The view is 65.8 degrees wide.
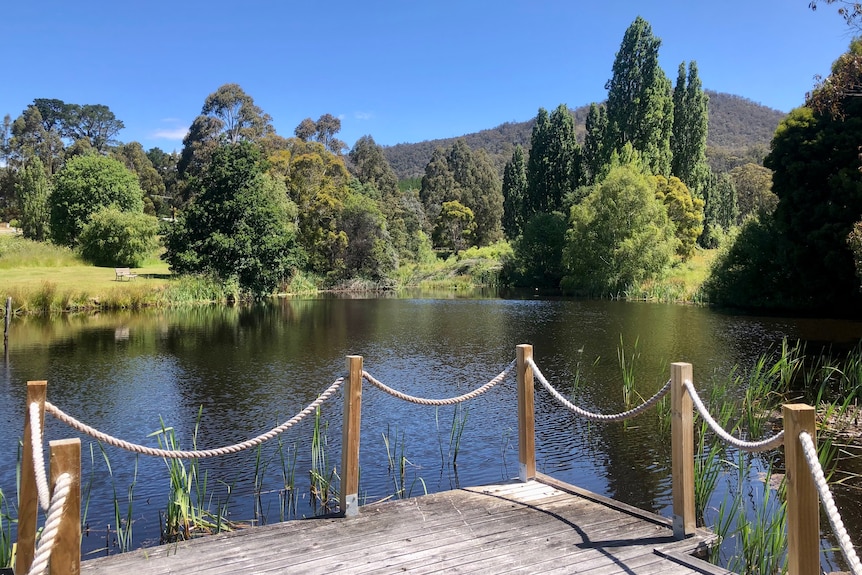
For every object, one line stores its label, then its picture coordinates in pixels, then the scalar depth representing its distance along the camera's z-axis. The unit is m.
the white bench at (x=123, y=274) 33.98
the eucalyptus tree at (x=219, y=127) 57.94
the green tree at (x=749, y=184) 74.38
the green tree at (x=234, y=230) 35.53
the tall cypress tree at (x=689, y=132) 49.88
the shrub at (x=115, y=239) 43.53
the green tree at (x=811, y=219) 25.09
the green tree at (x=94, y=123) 84.88
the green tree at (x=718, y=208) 53.94
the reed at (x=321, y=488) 6.81
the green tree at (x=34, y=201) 51.41
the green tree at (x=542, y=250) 50.09
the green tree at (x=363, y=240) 49.91
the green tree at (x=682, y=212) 45.50
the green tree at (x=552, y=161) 53.84
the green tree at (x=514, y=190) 62.66
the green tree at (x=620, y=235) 39.78
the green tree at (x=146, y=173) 69.07
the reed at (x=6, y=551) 4.56
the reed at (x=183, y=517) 5.73
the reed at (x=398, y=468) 7.37
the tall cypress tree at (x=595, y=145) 48.72
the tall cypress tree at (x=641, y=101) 46.44
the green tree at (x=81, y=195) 48.09
